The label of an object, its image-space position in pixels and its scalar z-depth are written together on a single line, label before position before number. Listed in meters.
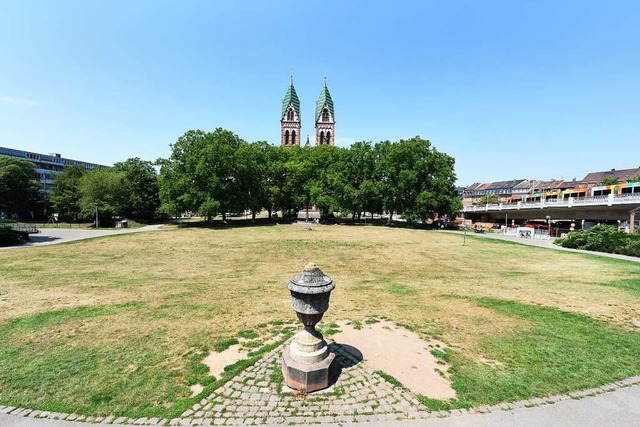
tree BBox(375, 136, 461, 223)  44.41
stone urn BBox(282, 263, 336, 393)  5.31
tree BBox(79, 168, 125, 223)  42.25
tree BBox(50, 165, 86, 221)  46.44
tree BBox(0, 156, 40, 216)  47.22
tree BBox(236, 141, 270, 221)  43.09
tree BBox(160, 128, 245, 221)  38.22
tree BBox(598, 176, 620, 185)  67.31
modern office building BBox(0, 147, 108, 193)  72.21
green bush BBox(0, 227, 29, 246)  22.83
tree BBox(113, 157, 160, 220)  46.56
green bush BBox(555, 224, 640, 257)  22.59
